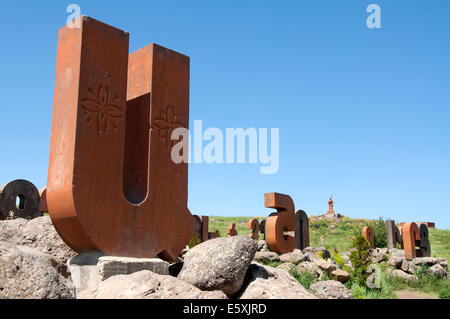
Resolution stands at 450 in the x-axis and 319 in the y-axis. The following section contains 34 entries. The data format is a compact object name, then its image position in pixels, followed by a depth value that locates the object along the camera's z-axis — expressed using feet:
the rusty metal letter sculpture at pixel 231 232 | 74.95
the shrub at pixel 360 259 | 35.09
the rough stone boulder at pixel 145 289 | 16.74
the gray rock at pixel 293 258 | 35.99
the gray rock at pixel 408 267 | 45.91
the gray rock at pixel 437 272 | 44.21
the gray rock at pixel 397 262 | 46.93
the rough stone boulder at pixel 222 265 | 19.20
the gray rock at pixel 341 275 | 33.17
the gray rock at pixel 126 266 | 19.03
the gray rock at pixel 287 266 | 32.35
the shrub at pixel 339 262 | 40.57
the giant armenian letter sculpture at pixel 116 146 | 20.02
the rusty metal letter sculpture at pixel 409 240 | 53.78
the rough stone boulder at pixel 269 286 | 19.52
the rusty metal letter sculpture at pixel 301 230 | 50.14
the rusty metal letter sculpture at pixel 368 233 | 69.31
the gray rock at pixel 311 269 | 32.69
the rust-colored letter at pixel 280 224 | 39.34
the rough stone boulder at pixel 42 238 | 22.63
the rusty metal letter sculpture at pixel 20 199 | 49.57
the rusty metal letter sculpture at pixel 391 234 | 66.49
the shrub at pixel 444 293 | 36.50
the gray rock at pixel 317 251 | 47.69
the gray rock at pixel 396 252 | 56.60
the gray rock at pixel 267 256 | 37.52
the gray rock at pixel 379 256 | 53.46
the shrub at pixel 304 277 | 28.19
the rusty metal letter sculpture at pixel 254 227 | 71.46
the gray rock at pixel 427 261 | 48.11
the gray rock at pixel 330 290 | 24.54
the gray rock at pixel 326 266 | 34.63
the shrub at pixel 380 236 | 77.82
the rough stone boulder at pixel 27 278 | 12.80
